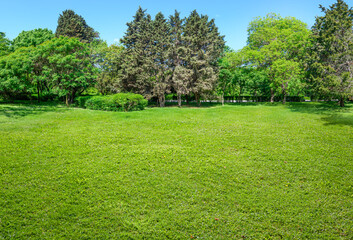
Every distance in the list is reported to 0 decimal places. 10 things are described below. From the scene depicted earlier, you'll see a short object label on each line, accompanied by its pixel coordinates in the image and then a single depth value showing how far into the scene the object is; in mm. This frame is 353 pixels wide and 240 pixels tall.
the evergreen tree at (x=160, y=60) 29203
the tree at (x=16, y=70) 20562
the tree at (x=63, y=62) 20625
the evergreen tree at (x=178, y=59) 27938
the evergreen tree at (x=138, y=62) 29344
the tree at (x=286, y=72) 27591
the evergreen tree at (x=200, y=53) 28825
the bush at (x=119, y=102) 17938
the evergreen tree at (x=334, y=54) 18594
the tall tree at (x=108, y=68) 32116
